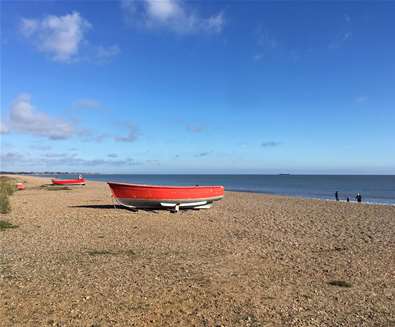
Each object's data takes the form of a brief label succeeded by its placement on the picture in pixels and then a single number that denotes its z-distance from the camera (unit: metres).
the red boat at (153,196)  18.19
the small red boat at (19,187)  39.11
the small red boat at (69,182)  50.75
